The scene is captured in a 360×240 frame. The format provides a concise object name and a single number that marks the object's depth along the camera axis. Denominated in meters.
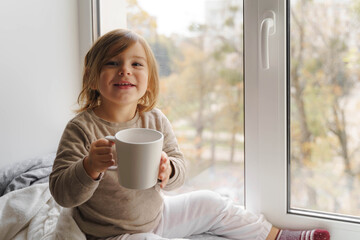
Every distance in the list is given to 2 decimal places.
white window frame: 1.18
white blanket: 0.98
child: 0.91
